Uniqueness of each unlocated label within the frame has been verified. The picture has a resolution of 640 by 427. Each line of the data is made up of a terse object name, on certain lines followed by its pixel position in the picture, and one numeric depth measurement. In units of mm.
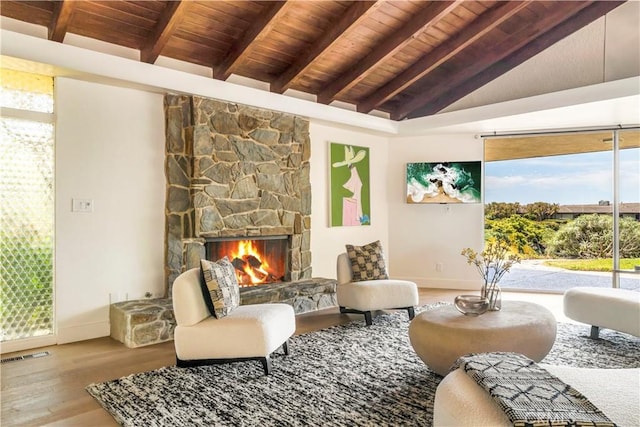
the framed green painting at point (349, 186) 6434
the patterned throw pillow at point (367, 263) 4773
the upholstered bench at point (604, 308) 3613
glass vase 3375
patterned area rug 2438
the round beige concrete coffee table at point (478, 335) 2785
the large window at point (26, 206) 3764
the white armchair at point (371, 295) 4461
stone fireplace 4562
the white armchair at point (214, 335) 3111
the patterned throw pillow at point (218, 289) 3221
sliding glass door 6074
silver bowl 3234
